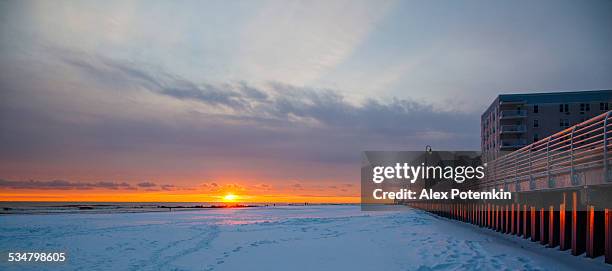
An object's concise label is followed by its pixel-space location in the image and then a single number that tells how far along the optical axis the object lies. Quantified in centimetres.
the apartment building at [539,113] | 7700
